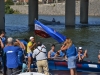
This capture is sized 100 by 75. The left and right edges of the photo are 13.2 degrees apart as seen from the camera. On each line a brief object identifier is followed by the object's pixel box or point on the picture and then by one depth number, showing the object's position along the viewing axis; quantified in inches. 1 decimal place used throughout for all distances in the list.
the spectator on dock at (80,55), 776.3
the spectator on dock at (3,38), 733.4
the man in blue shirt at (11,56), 565.3
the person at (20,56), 587.7
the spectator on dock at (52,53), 796.0
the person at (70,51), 617.6
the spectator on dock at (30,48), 639.1
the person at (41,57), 600.7
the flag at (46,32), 649.3
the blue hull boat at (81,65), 751.0
